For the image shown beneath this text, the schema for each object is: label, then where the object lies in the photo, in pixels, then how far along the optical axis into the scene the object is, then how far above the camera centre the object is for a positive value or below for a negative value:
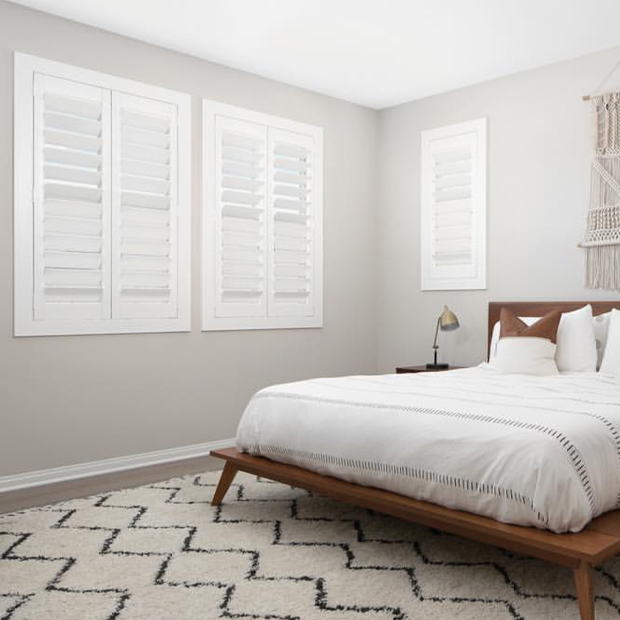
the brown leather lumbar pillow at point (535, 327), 3.84 -0.11
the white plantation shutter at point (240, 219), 4.58 +0.57
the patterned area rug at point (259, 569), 2.21 -0.93
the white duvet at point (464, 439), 2.21 -0.47
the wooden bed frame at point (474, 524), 2.05 -0.71
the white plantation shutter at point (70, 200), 3.77 +0.57
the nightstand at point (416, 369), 4.80 -0.42
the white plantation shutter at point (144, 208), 4.07 +0.57
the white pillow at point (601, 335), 3.87 -0.15
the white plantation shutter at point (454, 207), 4.94 +0.71
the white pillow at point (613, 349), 3.63 -0.22
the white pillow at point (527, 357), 3.73 -0.26
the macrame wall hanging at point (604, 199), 4.21 +0.64
